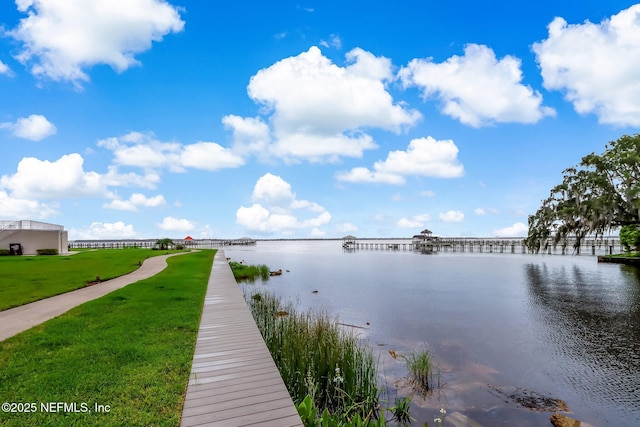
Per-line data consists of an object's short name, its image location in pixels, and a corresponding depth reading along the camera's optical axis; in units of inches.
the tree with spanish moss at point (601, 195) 1107.3
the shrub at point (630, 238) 1546.5
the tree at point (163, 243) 2046.0
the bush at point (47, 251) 1369.3
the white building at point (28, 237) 1339.8
